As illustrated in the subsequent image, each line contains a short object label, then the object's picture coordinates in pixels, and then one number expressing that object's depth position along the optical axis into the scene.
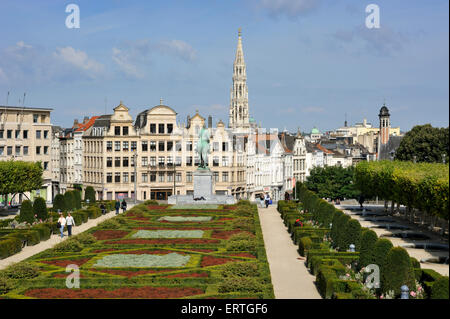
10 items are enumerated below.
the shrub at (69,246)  41.84
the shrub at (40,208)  58.67
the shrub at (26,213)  55.88
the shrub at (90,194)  80.31
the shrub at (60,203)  67.88
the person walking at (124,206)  72.06
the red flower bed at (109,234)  49.75
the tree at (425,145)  93.50
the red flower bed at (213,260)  37.31
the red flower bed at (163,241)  45.81
